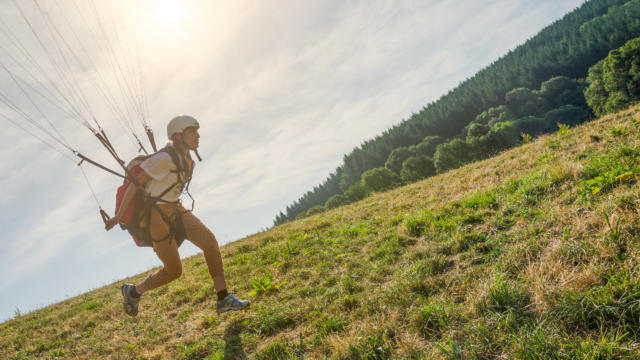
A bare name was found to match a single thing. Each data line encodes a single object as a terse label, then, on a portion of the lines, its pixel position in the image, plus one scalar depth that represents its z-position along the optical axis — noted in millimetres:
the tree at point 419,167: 65688
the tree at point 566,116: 83375
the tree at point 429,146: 94812
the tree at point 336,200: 78694
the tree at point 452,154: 61628
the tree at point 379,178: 64312
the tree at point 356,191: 68250
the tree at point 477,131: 73062
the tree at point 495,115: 93312
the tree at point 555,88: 99875
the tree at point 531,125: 84438
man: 5059
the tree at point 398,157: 89375
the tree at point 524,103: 96125
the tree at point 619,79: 46156
